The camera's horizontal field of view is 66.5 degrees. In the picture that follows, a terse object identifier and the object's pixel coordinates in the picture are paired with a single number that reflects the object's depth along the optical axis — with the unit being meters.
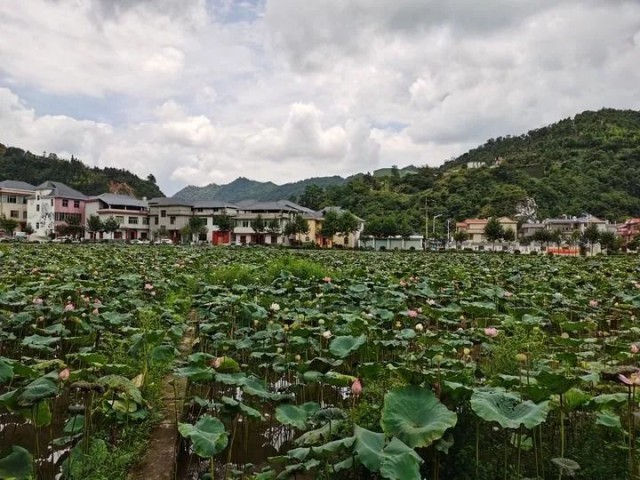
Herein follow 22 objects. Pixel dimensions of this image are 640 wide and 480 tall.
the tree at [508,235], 52.50
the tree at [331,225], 55.06
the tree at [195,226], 57.78
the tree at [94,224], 53.50
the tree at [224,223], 58.09
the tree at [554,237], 51.22
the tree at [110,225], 55.53
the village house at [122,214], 60.16
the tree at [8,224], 50.25
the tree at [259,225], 55.53
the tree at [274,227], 55.91
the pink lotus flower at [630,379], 2.66
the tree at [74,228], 55.34
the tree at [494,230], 49.88
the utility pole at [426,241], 60.03
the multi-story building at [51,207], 58.31
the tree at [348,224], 54.91
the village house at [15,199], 59.69
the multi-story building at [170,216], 62.03
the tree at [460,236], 53.72
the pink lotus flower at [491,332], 4.44
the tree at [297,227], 55.78
